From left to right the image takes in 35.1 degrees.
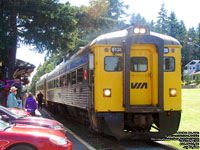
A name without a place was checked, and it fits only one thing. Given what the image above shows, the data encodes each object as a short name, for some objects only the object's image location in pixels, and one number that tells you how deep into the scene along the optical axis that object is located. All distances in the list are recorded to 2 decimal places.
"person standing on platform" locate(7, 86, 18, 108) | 11.19
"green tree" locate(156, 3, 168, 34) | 91.94
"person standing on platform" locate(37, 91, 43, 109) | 23.37
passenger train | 8.18
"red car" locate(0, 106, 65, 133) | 8.53
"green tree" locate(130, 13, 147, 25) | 101.56
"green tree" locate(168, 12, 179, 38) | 94.11
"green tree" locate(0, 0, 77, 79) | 16.69
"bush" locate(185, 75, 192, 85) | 70.89
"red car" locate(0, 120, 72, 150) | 5.41
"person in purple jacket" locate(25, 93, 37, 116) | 13.45
